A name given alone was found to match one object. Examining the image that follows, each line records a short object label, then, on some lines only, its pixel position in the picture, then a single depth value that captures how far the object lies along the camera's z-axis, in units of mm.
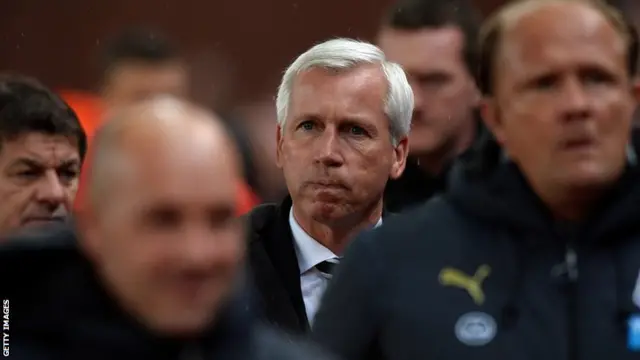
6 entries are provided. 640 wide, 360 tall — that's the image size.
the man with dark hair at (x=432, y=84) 10945
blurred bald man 5523
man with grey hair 9109
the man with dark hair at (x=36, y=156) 9398
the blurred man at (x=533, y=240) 6918
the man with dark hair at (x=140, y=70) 12156
